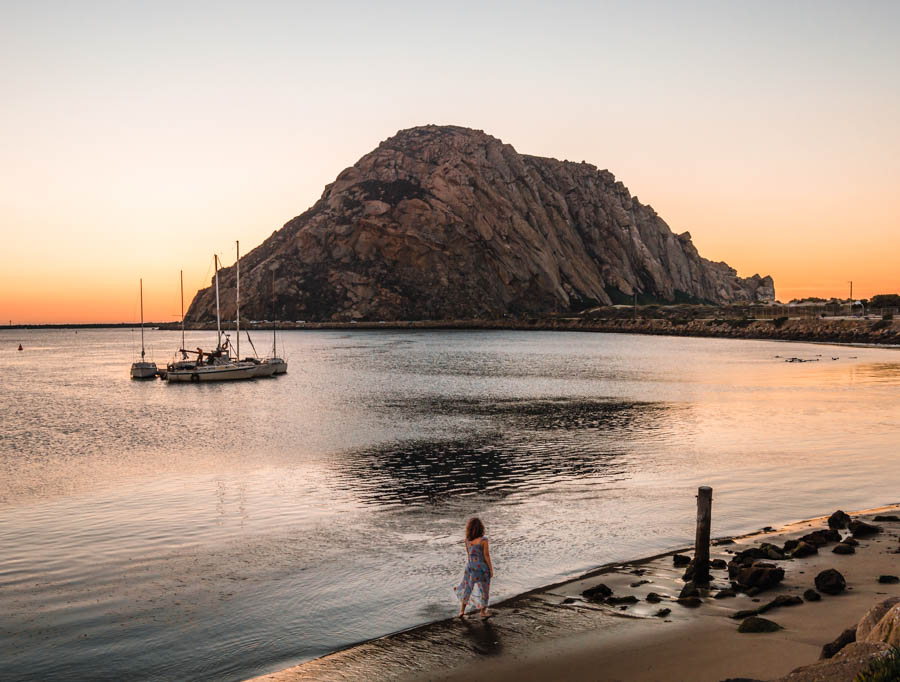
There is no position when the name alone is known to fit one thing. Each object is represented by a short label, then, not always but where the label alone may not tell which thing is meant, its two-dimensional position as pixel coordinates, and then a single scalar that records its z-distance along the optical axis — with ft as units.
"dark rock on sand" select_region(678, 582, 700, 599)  45.42
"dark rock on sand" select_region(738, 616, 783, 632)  38.86
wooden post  47.52
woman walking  43.68
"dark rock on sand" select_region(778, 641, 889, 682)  25.38
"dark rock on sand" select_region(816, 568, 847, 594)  44.04
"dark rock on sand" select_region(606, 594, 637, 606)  45.46
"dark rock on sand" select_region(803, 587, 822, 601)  42.93
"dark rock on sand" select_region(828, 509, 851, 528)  59.93
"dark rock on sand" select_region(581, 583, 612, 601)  46.65
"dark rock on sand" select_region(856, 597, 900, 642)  29.71
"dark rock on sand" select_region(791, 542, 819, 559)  52.34
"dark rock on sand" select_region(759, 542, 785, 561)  52.29
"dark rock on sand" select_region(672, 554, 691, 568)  53.26
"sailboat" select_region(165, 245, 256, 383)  255.09
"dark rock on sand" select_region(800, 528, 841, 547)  54.75
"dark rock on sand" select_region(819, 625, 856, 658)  33.22
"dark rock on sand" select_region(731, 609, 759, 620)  41.52
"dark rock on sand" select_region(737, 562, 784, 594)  45.96
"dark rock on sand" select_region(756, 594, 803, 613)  42.14
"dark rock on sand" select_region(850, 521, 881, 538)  56.75
